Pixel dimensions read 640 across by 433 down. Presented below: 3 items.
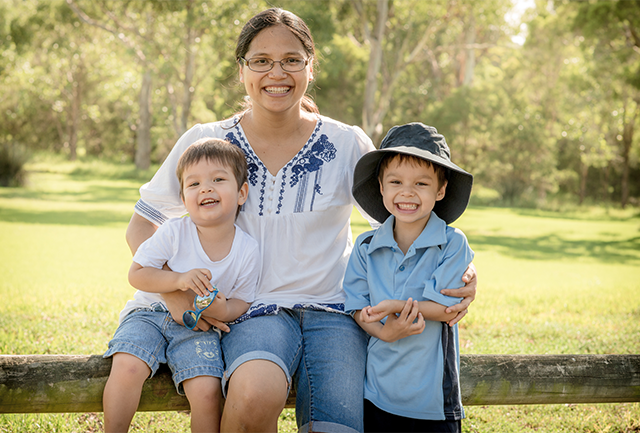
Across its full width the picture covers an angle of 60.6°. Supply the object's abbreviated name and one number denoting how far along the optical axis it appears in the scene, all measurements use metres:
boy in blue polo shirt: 2.16
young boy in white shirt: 2.12
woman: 2.20
